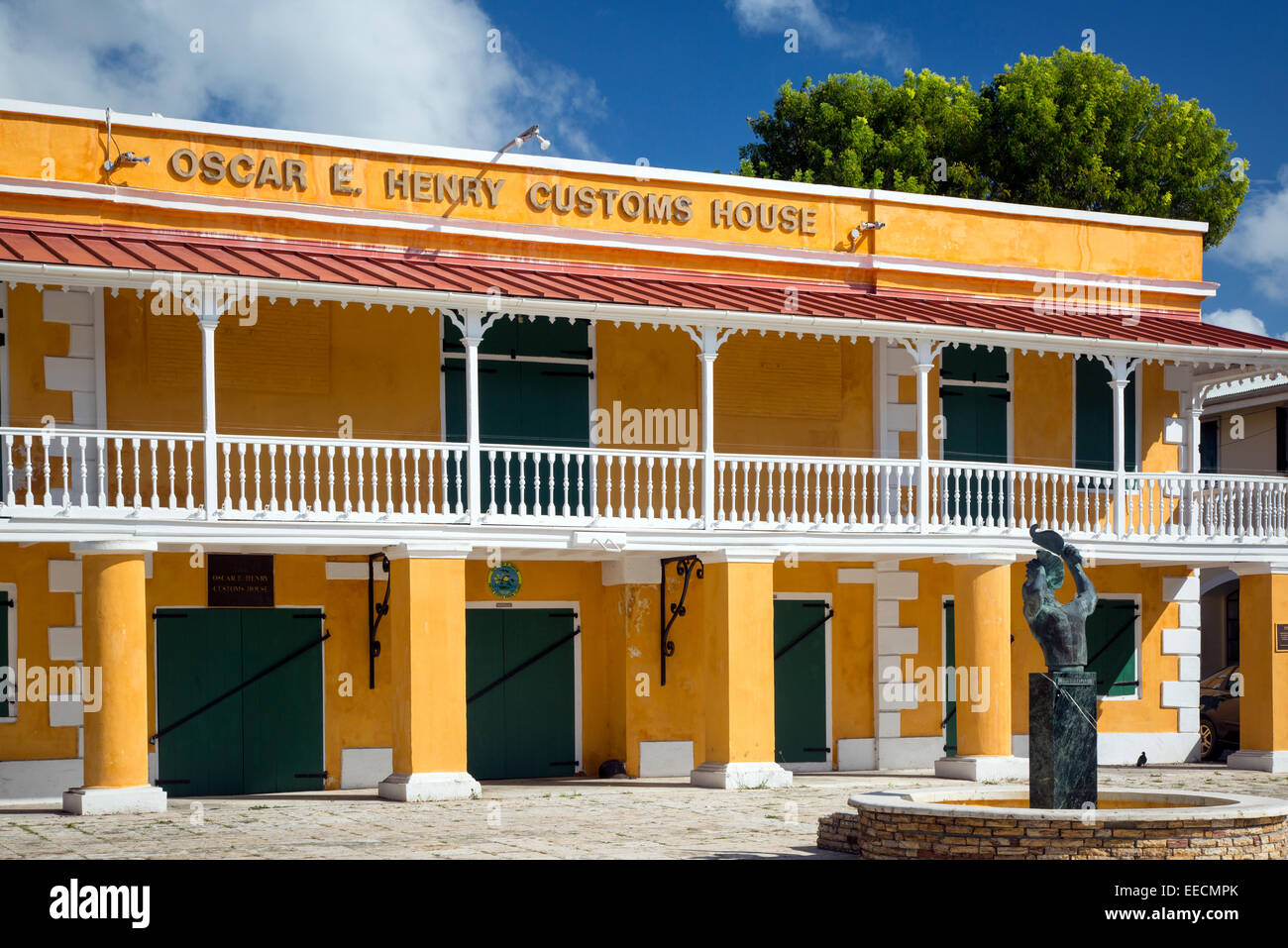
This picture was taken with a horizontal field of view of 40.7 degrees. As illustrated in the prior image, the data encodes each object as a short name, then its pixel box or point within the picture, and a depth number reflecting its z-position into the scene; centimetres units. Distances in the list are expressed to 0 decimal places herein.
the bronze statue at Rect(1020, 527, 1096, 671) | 1245
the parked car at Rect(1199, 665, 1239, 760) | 2331
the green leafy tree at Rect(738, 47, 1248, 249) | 3588
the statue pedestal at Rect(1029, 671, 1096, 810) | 1206
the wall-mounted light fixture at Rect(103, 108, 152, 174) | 1791
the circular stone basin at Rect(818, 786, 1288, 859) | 1076
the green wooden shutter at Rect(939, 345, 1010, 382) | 2153
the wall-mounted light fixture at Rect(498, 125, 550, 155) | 1992
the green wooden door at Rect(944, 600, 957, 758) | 2164
